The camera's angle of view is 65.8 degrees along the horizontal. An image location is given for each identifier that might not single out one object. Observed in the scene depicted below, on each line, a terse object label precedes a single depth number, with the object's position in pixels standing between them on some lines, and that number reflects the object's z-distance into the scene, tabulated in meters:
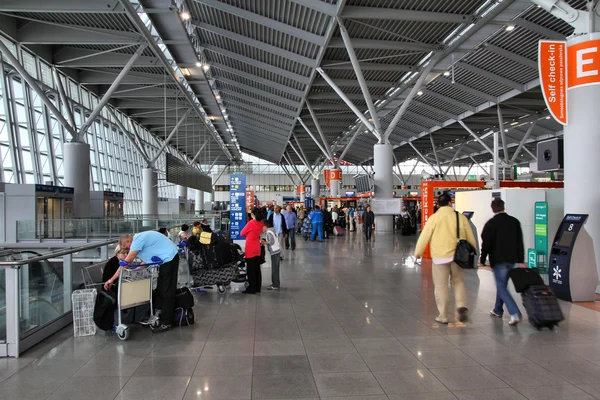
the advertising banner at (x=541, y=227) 10.13
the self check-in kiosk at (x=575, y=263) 7.21
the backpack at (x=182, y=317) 6.04
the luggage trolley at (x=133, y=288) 5.50
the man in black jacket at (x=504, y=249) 5.92
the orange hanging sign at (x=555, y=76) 8.21
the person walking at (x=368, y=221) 21.03
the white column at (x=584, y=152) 7.88
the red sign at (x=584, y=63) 7.86
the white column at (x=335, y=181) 38.22
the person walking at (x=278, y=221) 15.14
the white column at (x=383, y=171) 23.00
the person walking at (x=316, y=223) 20.92
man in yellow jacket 5.98
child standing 8.56
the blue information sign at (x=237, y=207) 13.02
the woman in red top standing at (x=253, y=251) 8.20
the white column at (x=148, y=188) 35.50
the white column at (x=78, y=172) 20.88
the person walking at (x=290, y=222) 16.56
